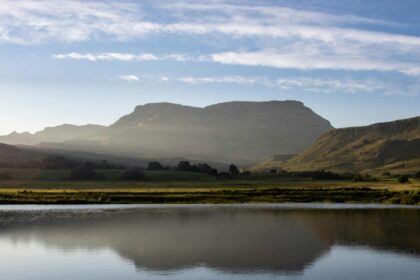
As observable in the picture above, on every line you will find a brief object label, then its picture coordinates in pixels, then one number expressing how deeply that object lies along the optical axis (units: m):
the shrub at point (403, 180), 144.75
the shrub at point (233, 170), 181.86
